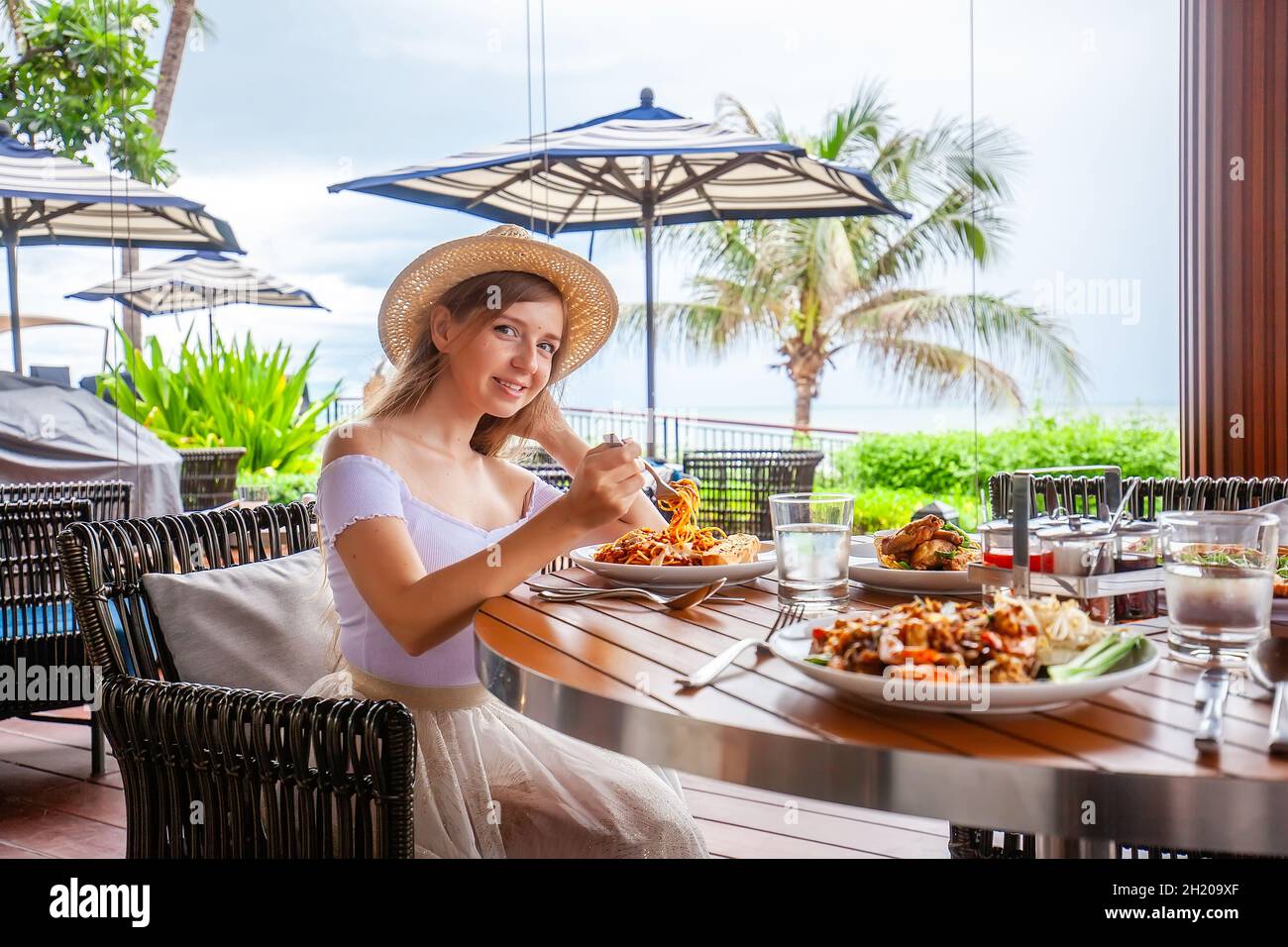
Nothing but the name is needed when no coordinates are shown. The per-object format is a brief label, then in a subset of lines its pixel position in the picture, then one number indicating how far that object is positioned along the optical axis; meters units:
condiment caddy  1.17
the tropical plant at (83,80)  5.23
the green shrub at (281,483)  6.30
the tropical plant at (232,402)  5.75
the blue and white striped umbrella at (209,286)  6.70
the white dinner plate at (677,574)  1.47
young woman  1.34
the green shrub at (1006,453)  8.34
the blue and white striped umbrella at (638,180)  5.55
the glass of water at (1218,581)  0.99
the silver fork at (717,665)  0.94
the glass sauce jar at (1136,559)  1.22
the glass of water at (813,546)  1.26
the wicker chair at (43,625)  2.69
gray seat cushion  1.54
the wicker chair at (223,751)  1.13
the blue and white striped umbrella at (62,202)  4.59
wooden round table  0.70
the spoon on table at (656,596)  1.36
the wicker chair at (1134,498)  1.96
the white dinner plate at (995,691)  0.81
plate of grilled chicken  1.40
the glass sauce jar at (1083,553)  1.16
